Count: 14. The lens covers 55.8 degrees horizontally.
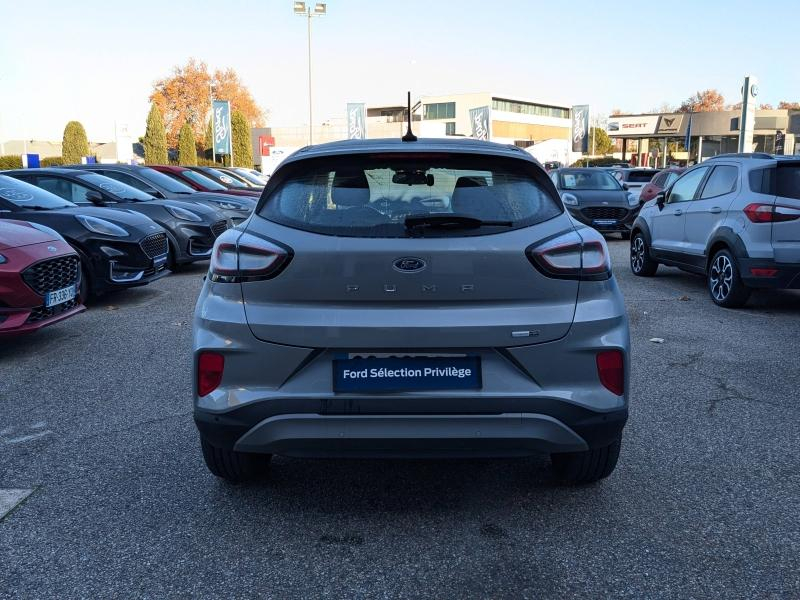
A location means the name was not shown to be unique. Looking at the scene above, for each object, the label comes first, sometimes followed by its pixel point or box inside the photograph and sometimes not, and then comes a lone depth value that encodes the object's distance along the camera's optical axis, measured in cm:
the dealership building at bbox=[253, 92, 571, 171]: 8569
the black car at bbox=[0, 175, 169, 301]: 840
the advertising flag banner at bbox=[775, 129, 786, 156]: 3942
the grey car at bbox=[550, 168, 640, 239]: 1653
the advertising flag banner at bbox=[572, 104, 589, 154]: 6197
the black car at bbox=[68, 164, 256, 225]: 1330
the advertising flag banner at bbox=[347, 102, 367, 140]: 4612
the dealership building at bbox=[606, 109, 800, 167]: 6850
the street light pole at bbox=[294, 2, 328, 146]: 4166
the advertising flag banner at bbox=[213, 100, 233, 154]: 4203
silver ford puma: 296
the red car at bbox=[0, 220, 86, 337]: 607
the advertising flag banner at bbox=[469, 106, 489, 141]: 4912
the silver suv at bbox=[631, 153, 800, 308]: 796
